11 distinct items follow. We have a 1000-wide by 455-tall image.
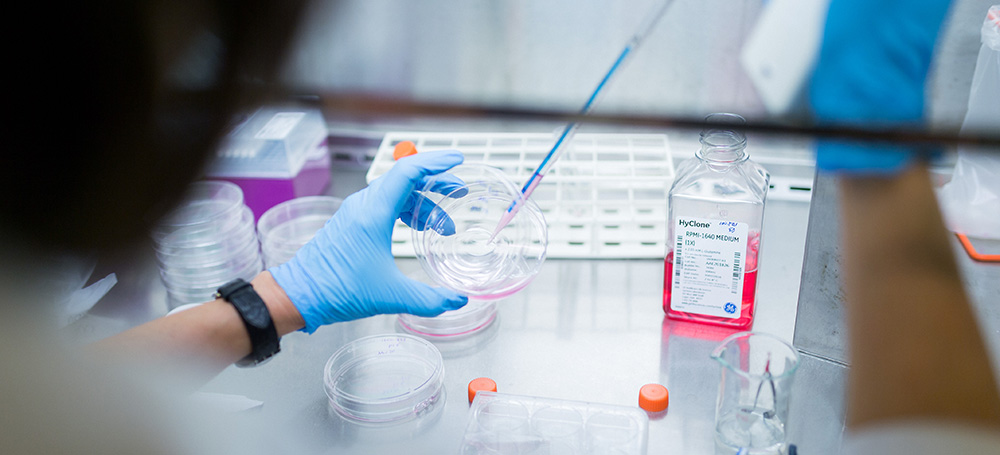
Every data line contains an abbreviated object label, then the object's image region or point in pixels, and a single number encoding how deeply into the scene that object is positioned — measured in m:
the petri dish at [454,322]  1.36
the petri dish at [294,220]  1.55
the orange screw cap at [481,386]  1.19
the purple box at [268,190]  1.62
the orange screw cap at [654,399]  1.15
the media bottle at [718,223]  1.21
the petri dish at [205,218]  1.48
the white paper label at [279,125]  1.63
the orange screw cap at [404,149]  1.47
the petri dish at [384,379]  1.18
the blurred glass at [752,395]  1.08
